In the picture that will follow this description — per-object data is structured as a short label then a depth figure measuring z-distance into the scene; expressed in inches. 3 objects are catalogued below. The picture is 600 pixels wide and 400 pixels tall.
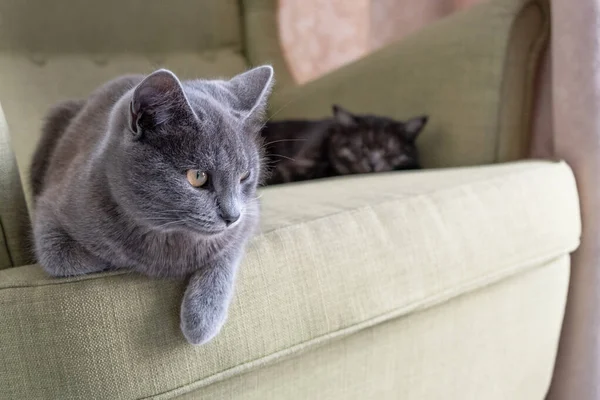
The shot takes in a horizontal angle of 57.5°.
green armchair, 23.9
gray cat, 24.0
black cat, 56.4
